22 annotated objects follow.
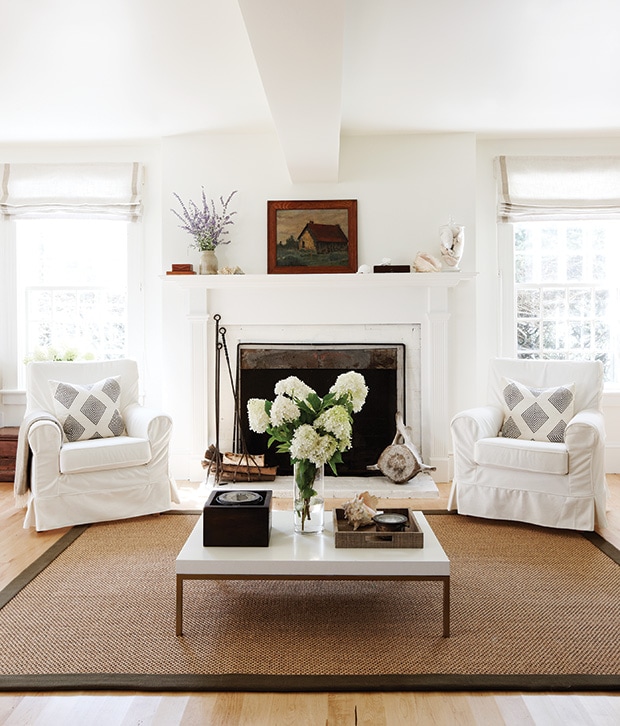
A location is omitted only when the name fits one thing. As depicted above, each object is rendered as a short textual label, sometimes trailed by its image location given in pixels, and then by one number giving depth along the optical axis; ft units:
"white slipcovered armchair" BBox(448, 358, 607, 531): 11.63
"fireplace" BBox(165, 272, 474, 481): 15.89
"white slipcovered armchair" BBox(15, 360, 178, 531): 11.87
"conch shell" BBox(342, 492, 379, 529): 8.38
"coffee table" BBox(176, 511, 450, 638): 7.55
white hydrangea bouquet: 8.21
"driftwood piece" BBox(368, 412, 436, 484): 14.90
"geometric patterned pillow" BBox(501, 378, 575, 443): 12.58
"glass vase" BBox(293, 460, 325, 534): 8.53
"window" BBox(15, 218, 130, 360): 17.49
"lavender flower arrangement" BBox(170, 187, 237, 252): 15.80
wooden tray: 8.02
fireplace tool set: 15.16
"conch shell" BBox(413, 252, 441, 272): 15.51
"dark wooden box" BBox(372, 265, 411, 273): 15.52
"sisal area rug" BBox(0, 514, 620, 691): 6.84
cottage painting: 16.11
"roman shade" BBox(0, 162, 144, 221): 16.99
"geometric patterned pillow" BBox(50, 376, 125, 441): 12.72
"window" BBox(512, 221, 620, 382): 16.99
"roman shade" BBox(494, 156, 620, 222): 16.46
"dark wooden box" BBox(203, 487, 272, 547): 8.05
